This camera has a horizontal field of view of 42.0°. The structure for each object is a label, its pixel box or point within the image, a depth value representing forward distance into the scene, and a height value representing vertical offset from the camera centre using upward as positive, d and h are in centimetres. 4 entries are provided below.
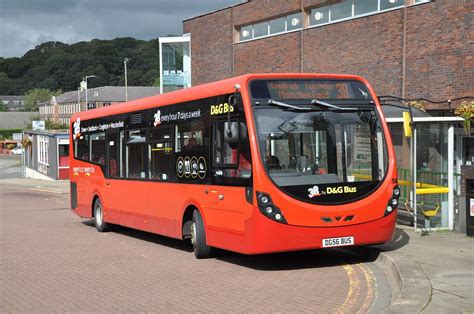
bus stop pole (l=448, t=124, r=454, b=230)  1232 -66
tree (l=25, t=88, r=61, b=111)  17075 +1458
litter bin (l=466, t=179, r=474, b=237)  1137 -118
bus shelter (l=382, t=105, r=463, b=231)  1236 -70
